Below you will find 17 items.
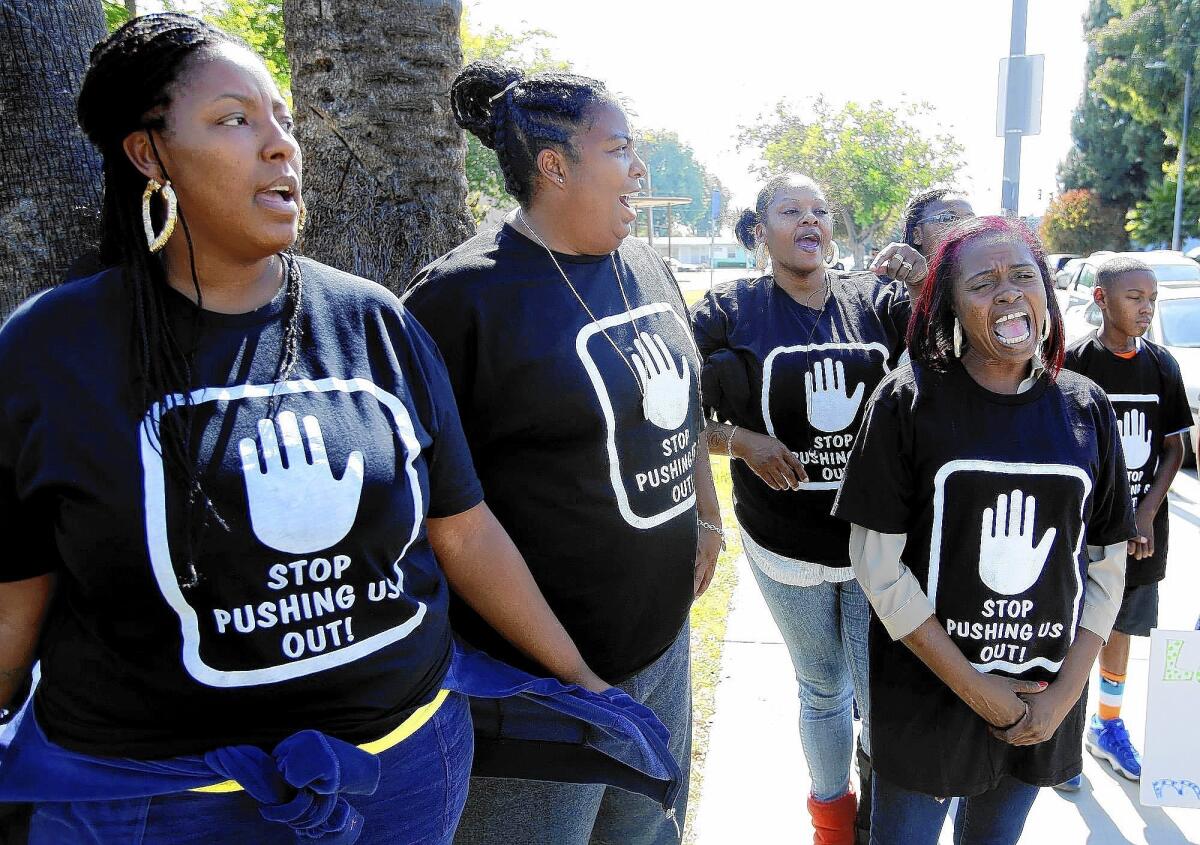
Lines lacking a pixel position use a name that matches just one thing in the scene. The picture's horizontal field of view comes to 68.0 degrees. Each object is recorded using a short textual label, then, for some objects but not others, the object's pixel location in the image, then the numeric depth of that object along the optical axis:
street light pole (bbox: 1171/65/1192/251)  27.38
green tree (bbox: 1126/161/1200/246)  32.34
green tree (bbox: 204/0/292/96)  13.28
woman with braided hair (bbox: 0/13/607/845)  1.22
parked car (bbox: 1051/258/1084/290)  15.22
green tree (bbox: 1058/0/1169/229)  36.38
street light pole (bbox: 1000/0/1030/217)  6.55
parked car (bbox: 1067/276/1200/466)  7.73
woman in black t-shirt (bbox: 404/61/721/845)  1.81
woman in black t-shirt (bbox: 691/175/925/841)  2.66
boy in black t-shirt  3.30
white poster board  2.57
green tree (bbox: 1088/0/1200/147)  28.41
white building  85.09
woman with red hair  1.97
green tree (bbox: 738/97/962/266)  21.80
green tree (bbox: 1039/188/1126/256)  38.28
